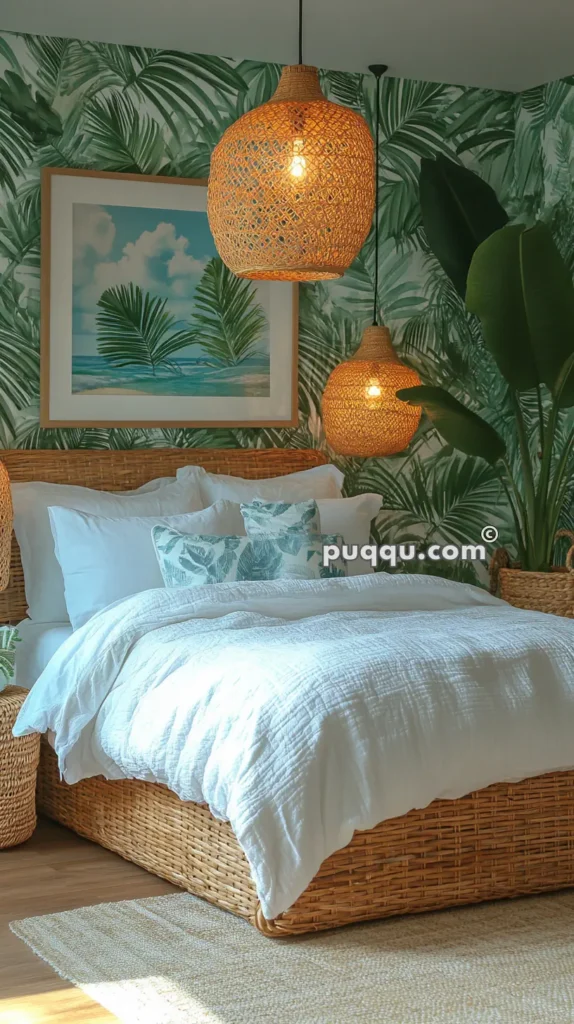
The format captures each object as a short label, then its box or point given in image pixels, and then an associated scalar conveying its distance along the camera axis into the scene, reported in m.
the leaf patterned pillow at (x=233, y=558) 4.13
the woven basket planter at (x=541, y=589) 5.08
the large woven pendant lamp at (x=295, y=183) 3.30
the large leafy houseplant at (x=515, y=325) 4.67
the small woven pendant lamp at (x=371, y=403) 5.03
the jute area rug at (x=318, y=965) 2.61
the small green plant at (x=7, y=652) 3.88
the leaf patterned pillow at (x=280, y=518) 4.36
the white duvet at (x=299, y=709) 2.94
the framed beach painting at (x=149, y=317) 4.81
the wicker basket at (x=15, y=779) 3.75
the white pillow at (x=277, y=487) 4.80
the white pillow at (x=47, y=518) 4.41
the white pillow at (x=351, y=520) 4.73
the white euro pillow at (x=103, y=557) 4.22
